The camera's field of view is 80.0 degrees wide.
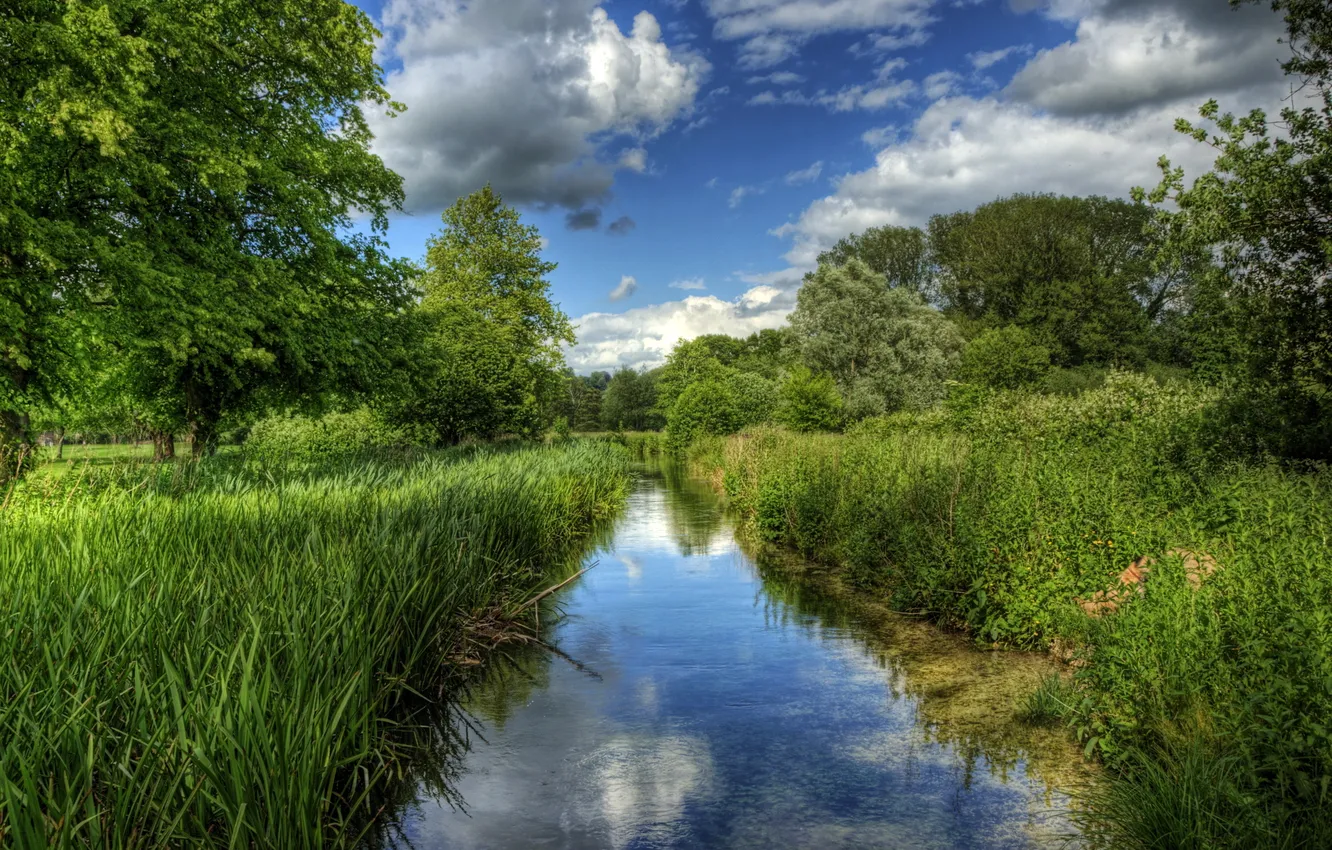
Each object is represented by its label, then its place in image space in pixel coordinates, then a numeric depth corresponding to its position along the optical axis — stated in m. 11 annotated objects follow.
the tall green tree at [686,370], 53.62
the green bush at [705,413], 40.50
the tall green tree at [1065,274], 46.62
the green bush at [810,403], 29.95
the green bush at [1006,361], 42.88
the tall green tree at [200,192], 10.84
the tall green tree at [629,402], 97.19
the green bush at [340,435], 24.22
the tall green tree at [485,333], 25.34
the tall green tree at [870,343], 40.56
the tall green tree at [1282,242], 9.43
